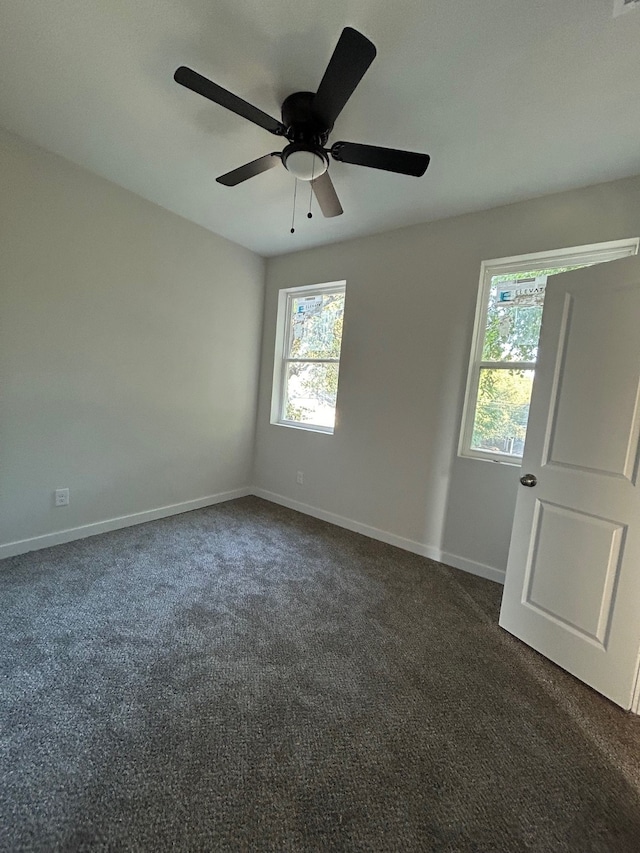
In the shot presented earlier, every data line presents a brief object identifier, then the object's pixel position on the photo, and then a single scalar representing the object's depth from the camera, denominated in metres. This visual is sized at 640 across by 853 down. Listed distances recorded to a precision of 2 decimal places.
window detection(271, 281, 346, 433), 3.59
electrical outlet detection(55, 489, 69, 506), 2.64
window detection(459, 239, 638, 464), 2.48
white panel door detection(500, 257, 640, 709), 1.60
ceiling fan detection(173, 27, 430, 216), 1.24
